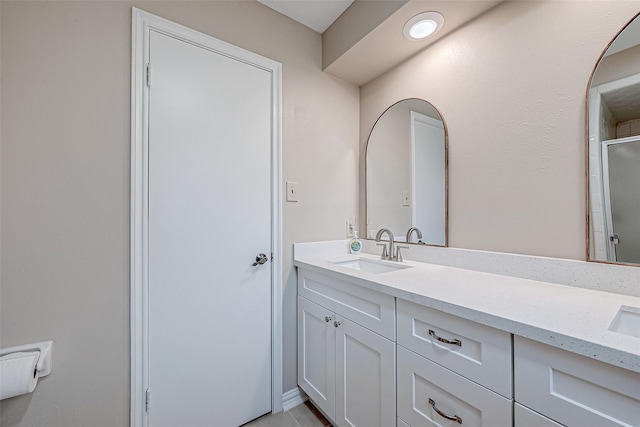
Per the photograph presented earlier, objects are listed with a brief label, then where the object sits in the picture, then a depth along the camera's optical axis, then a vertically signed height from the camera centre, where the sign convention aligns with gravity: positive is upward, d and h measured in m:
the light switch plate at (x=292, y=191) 1.67 +0.17
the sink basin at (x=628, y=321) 0.80 -0.33
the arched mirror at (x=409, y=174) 1.54 +0.28
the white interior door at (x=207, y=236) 1.25 -0.10
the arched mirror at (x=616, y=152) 0.94 +0.24
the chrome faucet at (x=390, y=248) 1.65 -0.21
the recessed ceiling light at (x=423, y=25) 1.34 +1.03
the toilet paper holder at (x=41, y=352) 0.95 -0.51
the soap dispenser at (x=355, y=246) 1.90 -0.22
